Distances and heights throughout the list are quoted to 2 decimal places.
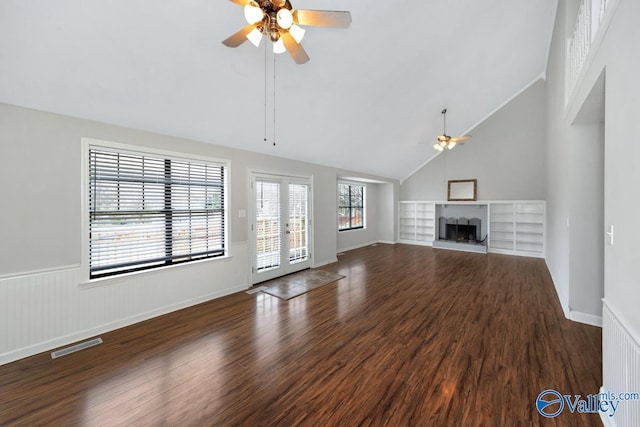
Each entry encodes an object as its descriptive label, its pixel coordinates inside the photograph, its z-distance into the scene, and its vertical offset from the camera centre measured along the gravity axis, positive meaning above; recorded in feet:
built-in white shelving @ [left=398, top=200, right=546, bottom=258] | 22.63 -1.30
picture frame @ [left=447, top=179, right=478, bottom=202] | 25.86 +2.25
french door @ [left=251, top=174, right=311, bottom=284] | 15.42 -0.92
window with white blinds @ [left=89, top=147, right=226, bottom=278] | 9.93 +0.02
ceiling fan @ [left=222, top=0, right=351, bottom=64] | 5.82 +4.55
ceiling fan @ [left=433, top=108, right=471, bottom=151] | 18.23 +5.10
